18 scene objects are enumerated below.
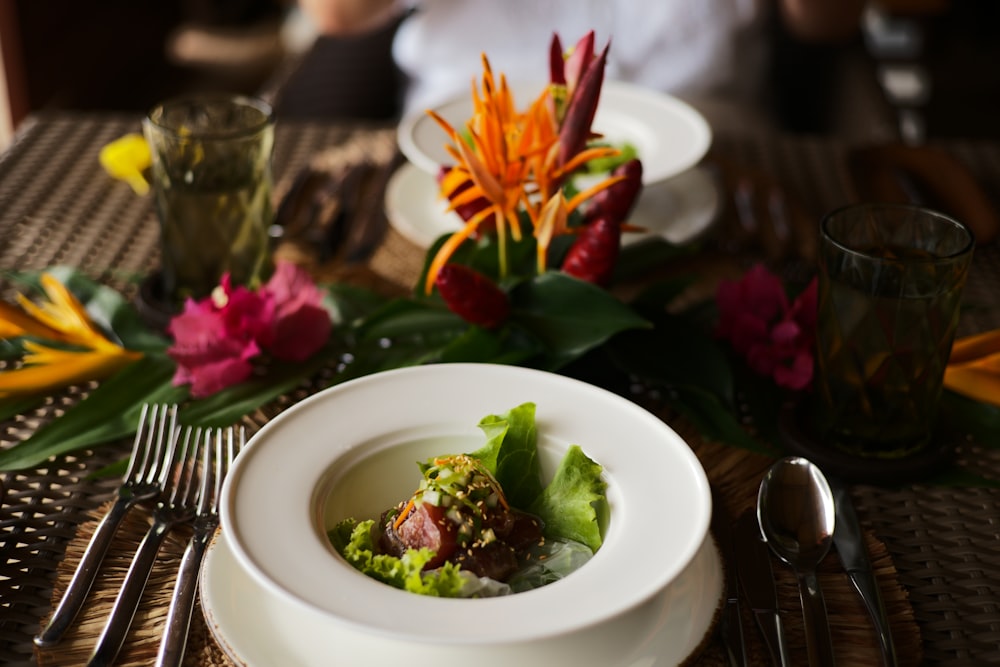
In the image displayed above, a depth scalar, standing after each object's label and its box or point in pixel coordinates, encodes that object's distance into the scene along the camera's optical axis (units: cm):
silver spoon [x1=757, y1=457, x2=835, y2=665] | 69
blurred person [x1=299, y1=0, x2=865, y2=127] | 190
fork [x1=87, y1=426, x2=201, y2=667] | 61
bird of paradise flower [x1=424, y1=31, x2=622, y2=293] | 85
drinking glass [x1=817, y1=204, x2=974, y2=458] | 78
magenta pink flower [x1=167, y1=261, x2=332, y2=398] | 88
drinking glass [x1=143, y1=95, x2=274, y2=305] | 100
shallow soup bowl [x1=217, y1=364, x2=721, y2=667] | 55
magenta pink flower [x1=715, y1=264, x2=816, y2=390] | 90
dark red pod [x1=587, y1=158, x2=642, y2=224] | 90
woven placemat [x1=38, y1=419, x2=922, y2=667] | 61
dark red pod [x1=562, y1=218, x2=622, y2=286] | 89
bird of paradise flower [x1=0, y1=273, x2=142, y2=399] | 89
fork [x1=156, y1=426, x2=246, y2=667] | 60
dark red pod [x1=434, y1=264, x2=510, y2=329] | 85
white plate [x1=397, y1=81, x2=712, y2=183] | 118
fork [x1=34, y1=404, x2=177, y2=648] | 62
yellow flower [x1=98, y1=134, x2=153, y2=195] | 131
